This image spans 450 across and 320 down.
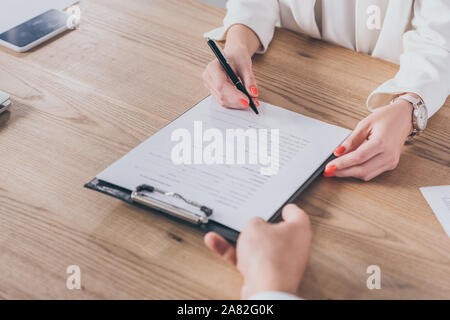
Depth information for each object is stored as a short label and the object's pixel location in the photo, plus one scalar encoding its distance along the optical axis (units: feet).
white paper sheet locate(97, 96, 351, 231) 2.39
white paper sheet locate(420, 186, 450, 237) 2.48
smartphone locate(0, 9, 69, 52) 3.71
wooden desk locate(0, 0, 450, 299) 2.14
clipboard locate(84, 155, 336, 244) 2.27
